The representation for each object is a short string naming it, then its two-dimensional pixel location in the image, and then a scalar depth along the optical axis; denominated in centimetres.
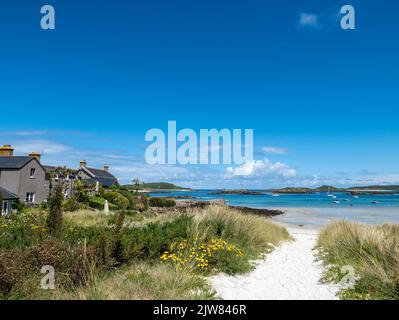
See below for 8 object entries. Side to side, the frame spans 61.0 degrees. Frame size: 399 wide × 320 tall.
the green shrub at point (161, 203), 4775
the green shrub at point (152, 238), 821
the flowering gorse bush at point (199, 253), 811
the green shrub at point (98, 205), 3409
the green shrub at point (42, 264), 571
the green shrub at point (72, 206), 2680
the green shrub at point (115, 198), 3732
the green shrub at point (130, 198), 3796
